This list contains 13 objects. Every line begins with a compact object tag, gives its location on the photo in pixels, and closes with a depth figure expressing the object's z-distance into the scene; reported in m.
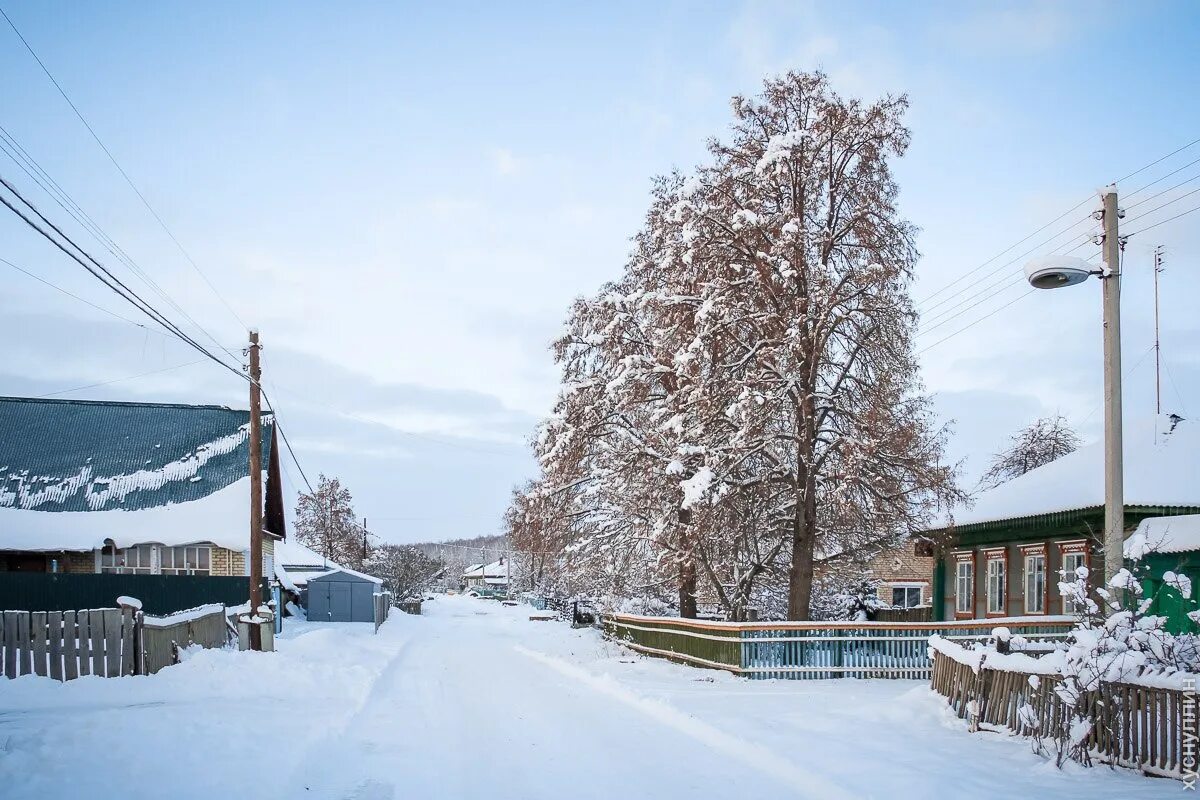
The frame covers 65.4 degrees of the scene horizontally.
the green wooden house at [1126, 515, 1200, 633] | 18.48
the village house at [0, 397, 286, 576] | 30.34
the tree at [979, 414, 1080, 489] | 49.16
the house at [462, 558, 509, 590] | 160.25
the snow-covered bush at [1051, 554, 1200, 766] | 9.45
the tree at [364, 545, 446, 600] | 75.50
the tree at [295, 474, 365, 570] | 74.75
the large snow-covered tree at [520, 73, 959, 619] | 20.60
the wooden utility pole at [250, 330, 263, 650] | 22.39
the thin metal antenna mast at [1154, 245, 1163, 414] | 29.03
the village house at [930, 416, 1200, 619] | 20.17
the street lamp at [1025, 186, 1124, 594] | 10.97
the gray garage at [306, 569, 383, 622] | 47.94
